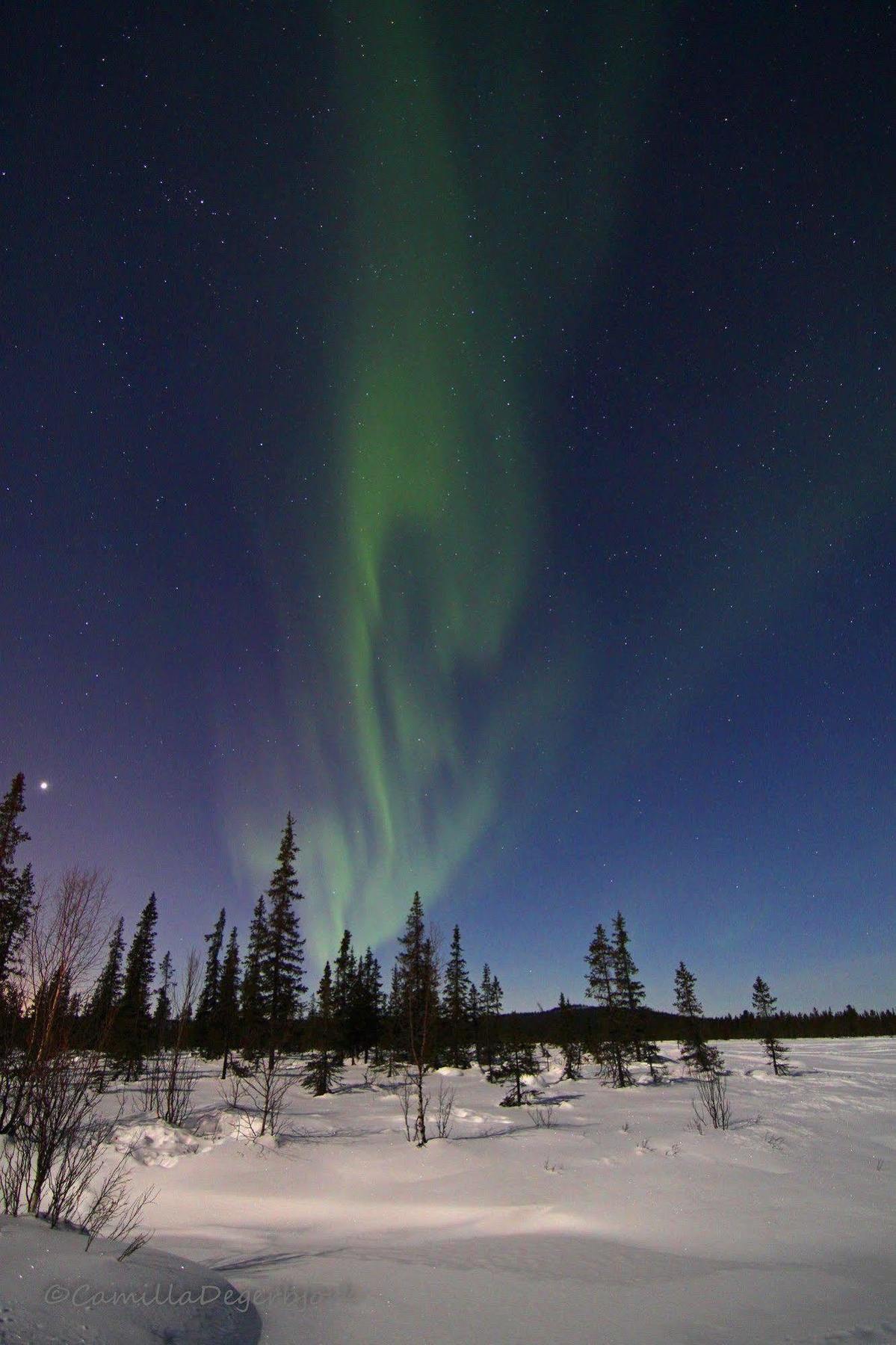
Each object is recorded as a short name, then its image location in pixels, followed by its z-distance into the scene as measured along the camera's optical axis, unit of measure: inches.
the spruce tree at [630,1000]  1744.6
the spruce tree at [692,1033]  1745.1
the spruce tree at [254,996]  1393.9
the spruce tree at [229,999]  1964.8
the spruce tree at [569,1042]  1707.7
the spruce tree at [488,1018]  2116.1
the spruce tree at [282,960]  1365.7
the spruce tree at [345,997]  2050.9
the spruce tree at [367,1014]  2112.5
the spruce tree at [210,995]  2325.8
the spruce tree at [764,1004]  2444.6
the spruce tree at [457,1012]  2068.2
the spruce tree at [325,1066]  1395.2
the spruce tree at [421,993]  892.0
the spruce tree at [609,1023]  1669.5
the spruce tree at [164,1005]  1806.0
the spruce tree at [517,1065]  1280.8
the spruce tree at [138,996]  1664.6
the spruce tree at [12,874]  1089.6
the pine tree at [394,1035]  1771.7
